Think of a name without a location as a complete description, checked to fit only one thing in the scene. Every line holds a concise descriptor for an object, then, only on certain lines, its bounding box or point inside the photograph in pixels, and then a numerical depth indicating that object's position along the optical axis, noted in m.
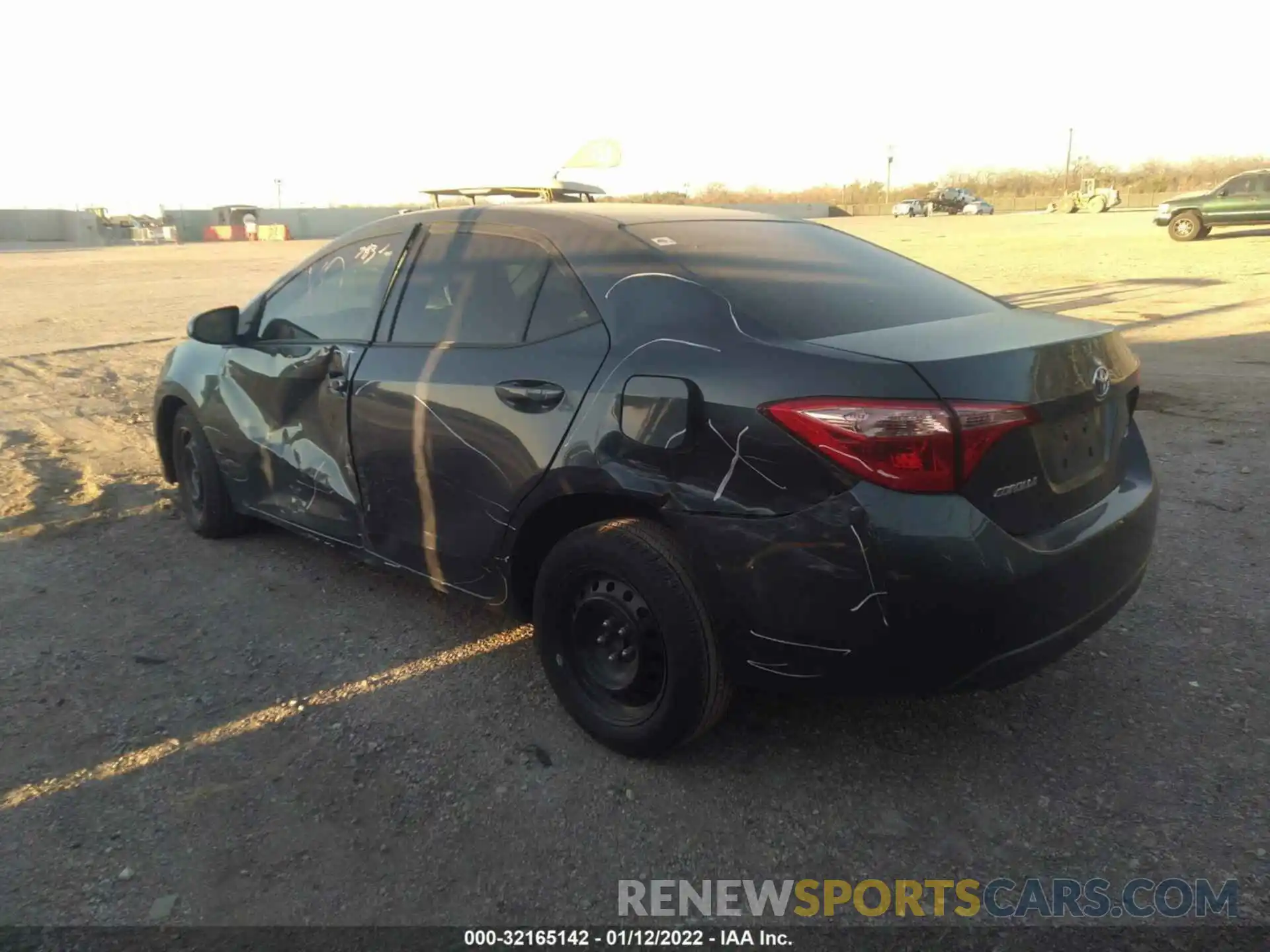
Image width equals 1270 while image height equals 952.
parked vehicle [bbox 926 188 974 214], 61.56
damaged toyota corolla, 2.29
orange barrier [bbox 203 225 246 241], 58.97
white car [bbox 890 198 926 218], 60.59
